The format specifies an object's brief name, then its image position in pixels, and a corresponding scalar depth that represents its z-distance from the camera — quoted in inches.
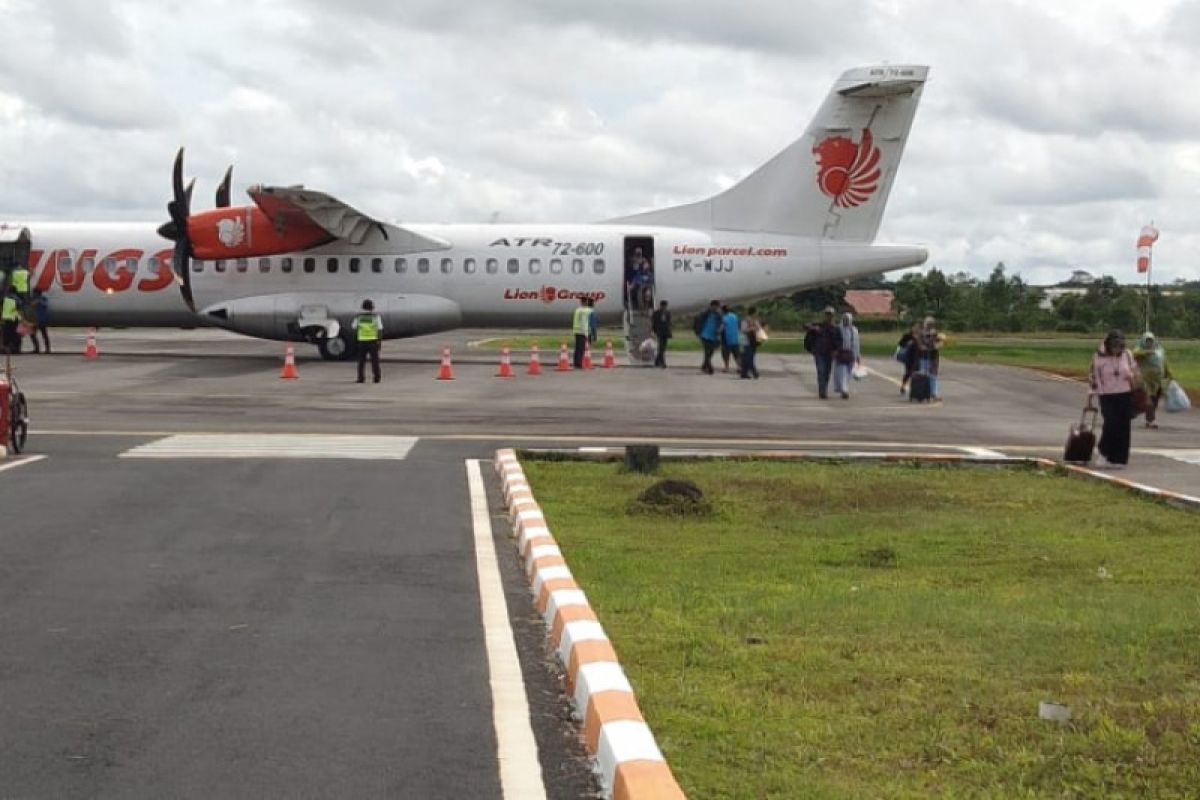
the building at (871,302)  5006.2
